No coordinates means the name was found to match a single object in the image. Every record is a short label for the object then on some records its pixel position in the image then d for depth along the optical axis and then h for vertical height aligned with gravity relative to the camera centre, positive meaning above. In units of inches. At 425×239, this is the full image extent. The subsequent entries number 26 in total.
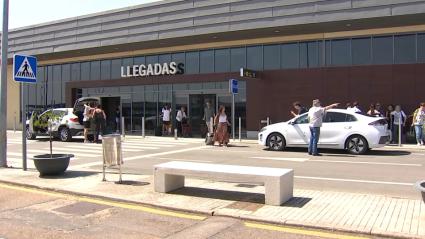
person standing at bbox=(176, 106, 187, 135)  1019.9 +5.9
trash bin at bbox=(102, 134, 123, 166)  394.9 -23.2
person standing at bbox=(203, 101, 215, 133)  945.3 +14.9
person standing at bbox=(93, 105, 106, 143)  840.9 +2.0
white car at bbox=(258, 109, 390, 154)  643.5 -16.7
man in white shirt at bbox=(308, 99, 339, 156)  629.0 -4.7
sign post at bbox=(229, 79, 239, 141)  858.8 +56.6
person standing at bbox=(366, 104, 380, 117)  790.8 +12.9
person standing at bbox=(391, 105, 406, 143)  783.7 +3.2
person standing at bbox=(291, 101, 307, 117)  774.0 +18.5
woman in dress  784.9 -13.2
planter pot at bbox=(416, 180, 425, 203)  230.4 -31.7
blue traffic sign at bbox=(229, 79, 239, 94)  858.1 +61.1
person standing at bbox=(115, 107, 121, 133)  1170.5 +7.3
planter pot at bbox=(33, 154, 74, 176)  419.2 -36.4
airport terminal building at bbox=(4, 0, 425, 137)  820.0 +134.8
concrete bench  302.0 -35.8
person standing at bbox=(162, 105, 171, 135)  1042.7 +1.9
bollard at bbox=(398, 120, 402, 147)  743.2 -21.9
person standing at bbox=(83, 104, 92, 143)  855.6 +5.6
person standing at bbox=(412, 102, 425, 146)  741.3 -3.2
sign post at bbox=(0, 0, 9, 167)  478.3 +37.7
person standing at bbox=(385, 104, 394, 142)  805.9 +5.0
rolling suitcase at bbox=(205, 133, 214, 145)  808.8 -30.1
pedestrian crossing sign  455.2 +49.7
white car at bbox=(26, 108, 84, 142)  901.8 -4.9
